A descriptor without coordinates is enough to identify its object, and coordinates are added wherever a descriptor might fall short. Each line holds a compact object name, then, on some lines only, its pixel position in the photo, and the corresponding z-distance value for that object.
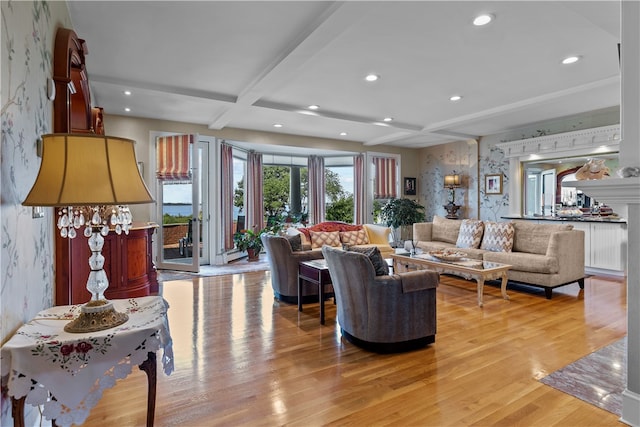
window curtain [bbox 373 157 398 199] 8.77
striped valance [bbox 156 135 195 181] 6.04
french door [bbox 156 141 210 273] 5.99
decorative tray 4.46
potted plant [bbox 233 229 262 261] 7.30
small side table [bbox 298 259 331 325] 3.50
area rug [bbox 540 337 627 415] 2.14
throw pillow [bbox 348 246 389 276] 2.80
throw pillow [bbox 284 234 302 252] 4.21
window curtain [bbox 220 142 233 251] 7.04
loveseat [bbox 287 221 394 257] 5.63
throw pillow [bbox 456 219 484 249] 5.54
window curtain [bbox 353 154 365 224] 8.66
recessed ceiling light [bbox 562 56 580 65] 3.58
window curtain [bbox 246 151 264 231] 8.26
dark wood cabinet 3.41
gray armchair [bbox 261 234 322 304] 4.09
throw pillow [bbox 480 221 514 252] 5.08
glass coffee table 3.97
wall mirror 6.54
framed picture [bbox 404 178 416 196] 9.05
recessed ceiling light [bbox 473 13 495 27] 2.79
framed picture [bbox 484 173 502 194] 7.25
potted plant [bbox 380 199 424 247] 8.23
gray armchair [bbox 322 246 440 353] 2.76
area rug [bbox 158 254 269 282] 5.70
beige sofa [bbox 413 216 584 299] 4.30
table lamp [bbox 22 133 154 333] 1.30
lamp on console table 7.96
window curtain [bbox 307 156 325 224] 9.19
